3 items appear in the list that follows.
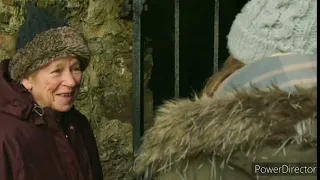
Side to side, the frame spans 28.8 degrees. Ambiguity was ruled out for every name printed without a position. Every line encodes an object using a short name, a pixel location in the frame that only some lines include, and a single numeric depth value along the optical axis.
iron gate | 2.54
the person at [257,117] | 1.17
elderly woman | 1.74
